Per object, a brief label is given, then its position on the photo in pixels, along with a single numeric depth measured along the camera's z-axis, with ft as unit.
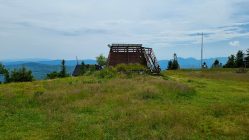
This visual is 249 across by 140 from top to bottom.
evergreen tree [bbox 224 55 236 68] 370.53
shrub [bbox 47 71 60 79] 290.15
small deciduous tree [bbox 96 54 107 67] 358.74
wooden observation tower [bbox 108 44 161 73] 161.38
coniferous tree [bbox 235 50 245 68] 366.84
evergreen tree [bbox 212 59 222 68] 437.42
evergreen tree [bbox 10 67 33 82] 229.31
